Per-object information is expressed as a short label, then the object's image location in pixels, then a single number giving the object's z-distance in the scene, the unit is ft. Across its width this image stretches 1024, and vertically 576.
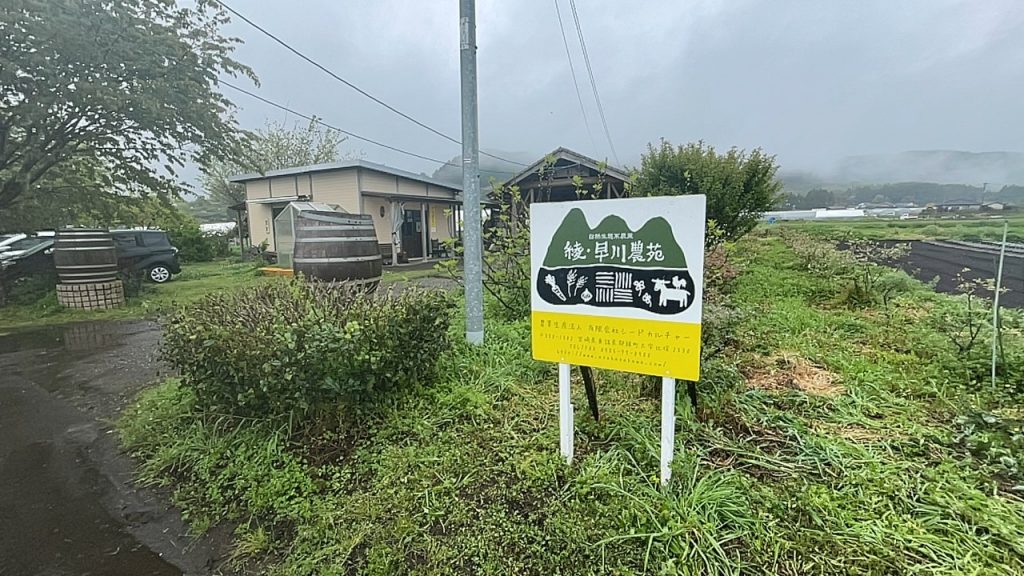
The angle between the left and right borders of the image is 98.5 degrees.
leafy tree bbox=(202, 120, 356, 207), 76.28
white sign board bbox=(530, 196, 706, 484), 5.73
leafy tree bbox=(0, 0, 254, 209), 21.50
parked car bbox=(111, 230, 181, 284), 33.30
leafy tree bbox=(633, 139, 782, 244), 26.27
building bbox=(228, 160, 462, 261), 42.78
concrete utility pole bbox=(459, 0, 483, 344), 11.26
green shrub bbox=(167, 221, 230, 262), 50.29
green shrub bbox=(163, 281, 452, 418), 7.58
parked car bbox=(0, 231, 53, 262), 28.50
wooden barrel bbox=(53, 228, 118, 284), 23.06
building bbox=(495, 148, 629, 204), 37.29
